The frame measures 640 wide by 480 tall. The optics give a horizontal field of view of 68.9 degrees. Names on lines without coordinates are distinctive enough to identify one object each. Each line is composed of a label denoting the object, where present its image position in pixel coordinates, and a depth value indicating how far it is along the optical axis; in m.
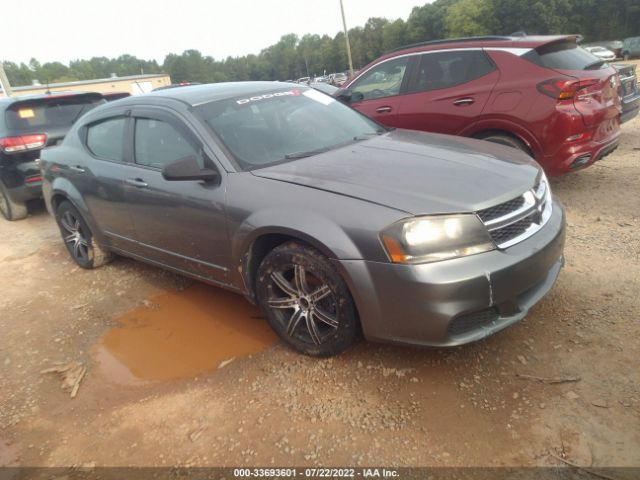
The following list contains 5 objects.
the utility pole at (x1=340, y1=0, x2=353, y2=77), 33.38
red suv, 4.59
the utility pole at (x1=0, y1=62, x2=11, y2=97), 14.88
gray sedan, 2.35
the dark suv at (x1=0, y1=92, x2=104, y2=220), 6.40
